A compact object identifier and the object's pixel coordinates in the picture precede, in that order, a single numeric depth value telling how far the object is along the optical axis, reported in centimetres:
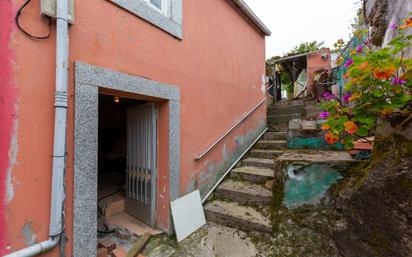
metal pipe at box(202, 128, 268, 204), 392
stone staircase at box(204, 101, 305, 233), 327
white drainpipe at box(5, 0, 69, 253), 186
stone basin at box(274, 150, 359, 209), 284
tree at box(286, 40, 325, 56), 1709
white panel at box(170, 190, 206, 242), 313
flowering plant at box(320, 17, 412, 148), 179
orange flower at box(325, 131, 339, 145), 222
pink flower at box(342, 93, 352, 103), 245
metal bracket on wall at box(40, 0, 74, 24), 183
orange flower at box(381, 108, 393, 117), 191
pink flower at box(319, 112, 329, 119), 249
